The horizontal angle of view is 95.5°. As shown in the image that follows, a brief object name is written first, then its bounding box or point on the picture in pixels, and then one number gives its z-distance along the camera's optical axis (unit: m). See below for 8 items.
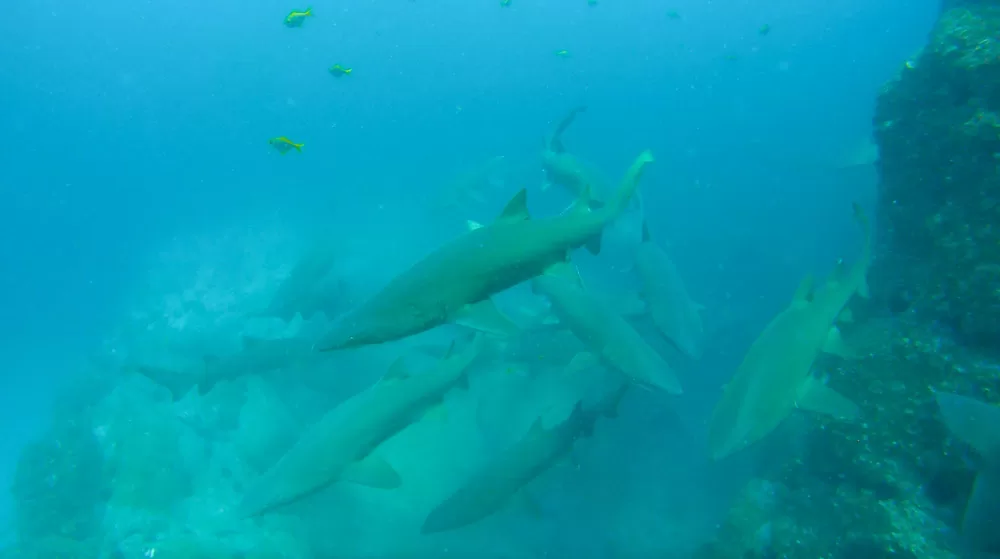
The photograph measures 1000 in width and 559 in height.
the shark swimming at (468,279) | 2.43
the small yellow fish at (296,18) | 12.29
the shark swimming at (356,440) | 4.80
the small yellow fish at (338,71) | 12.89
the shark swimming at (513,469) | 5.38
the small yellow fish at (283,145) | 11.06
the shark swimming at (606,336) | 5.11
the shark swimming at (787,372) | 3.70
